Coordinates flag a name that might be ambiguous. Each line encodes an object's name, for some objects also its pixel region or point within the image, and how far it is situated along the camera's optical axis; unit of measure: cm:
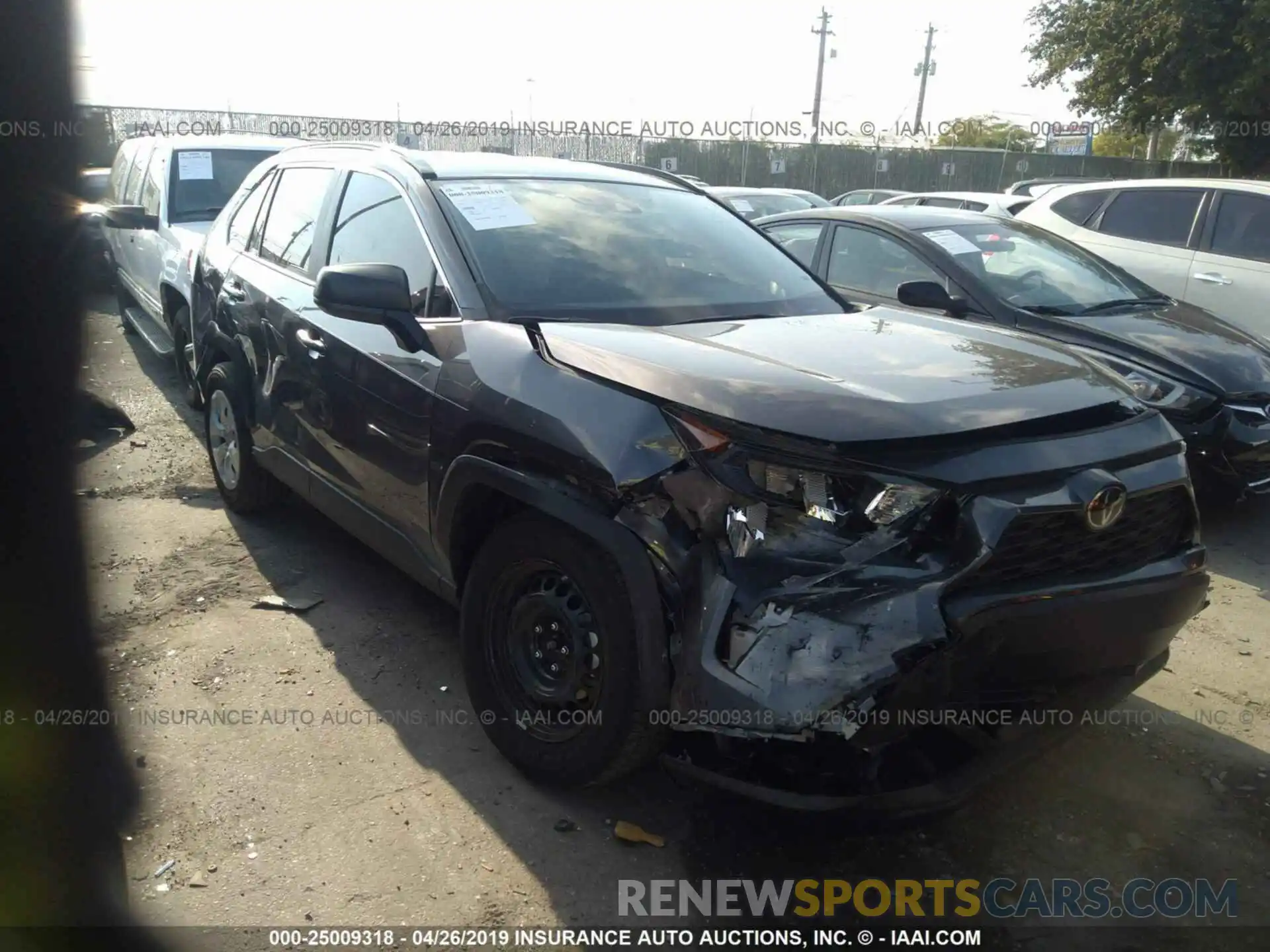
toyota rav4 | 221
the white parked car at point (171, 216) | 692
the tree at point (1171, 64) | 1845
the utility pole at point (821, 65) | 4425
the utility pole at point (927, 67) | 5150
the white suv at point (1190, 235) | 711
